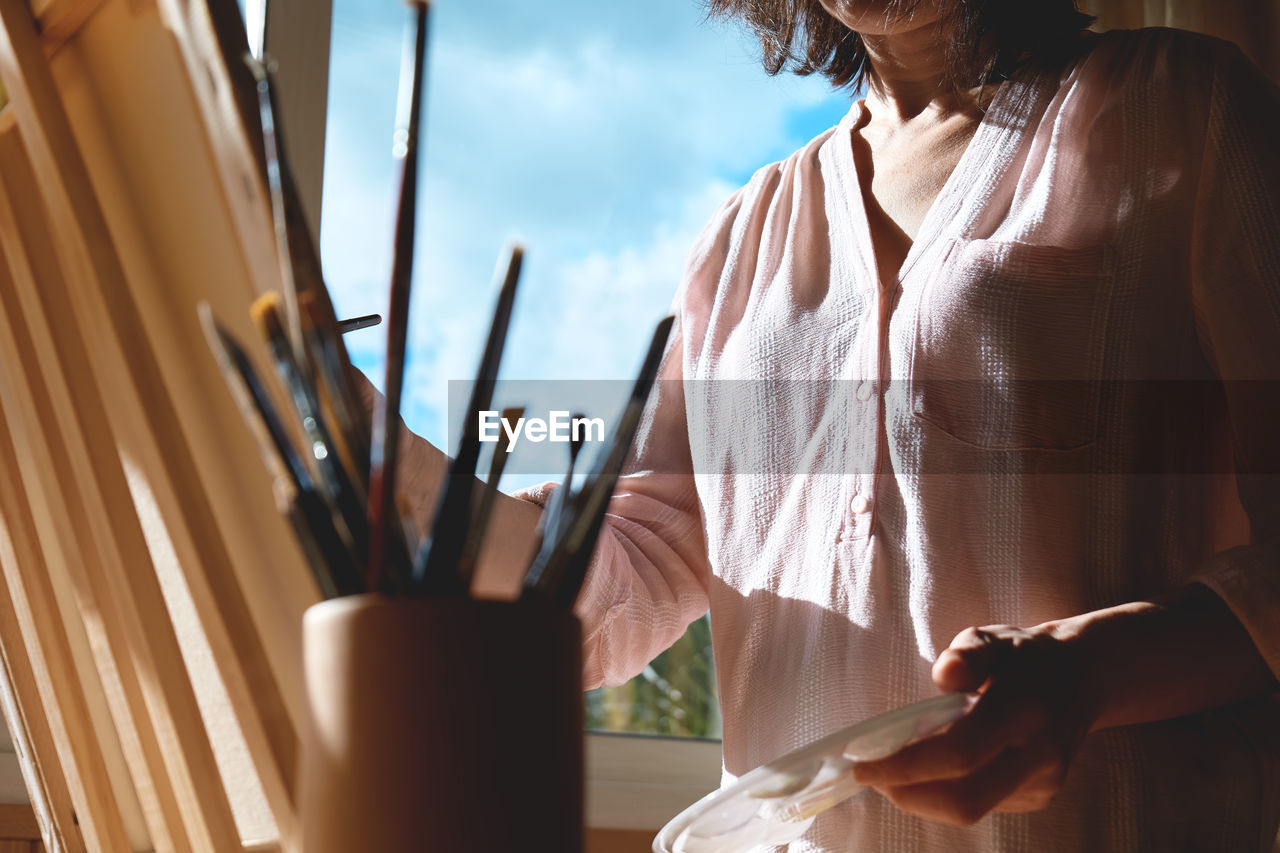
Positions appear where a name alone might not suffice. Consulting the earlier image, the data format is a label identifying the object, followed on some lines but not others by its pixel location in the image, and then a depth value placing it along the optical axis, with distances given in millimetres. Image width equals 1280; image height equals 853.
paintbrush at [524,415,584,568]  283
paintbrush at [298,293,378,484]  253
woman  595
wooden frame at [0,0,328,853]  329
